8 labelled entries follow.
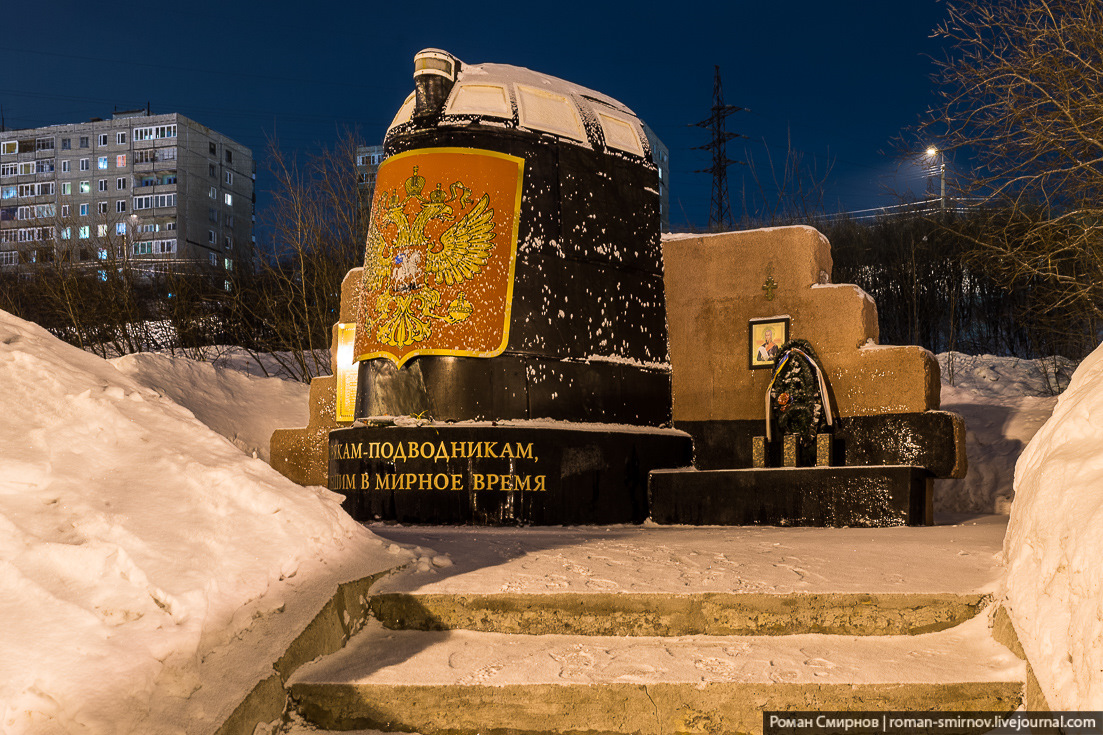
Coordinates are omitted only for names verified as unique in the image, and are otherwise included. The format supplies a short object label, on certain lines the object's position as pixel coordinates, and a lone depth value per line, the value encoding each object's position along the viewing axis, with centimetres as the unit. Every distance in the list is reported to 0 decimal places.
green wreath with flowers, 894
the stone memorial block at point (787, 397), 825
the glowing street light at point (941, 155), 1139
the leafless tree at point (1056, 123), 987
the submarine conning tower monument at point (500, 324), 833
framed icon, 1021
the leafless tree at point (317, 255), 2136
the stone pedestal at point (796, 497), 802
